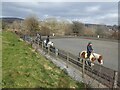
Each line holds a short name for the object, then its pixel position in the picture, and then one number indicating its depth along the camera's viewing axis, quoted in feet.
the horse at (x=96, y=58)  26.98
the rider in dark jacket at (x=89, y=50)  27.16
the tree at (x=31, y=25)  139.87
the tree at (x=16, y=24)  158.92
